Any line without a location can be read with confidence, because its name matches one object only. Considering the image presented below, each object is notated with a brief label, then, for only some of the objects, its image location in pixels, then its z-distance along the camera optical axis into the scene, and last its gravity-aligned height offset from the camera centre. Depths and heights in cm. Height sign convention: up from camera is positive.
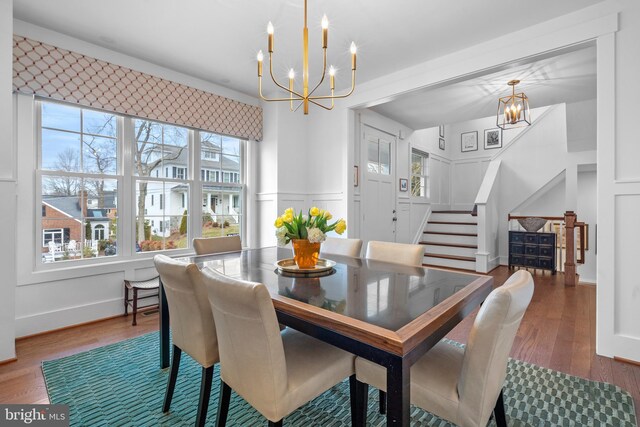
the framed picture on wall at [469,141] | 727 +177
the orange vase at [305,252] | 179 -23
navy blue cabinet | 487 -59
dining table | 94 -37
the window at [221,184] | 381 +39
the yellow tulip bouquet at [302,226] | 178 -7
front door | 454 +45
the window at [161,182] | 329 +36
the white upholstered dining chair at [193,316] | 142 -51
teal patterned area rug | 160 -108
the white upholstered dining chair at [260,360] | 106 -58
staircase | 536 -50
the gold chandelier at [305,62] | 170 +94
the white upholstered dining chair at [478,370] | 100 -58
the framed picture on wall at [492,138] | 693 +175
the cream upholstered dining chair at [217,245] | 256 -27
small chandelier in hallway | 401 +149
